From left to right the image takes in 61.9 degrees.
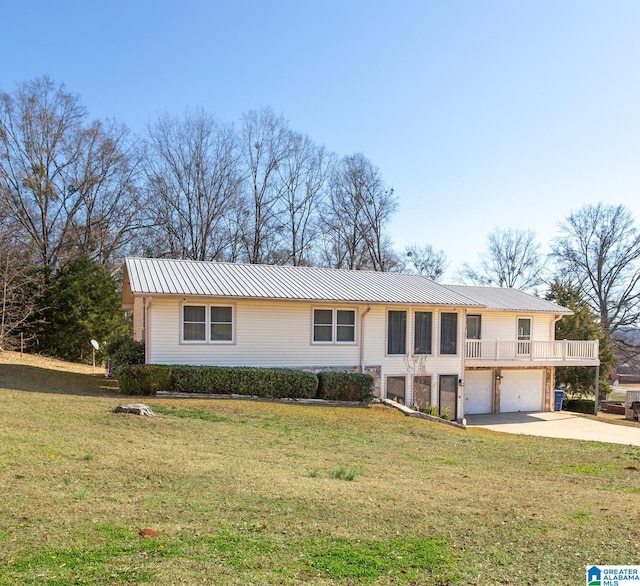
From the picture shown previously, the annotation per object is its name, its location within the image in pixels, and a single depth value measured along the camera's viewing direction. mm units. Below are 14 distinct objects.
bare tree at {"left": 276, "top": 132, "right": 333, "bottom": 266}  36938
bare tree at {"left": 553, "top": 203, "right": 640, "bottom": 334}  39625
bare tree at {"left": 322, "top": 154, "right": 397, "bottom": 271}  38438
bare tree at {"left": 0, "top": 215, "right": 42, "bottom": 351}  23062
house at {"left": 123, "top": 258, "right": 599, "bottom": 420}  16281
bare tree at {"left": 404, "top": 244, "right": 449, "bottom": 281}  44250
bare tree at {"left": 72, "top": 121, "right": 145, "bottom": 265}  31625
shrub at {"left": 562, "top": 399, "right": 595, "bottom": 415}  27627
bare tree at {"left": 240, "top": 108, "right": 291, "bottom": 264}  36094
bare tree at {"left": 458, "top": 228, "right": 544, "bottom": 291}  45844
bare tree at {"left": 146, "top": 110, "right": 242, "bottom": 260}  34344
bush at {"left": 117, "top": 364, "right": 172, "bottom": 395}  14539
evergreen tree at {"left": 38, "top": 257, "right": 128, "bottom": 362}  25656
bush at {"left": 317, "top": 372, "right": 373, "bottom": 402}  16188
